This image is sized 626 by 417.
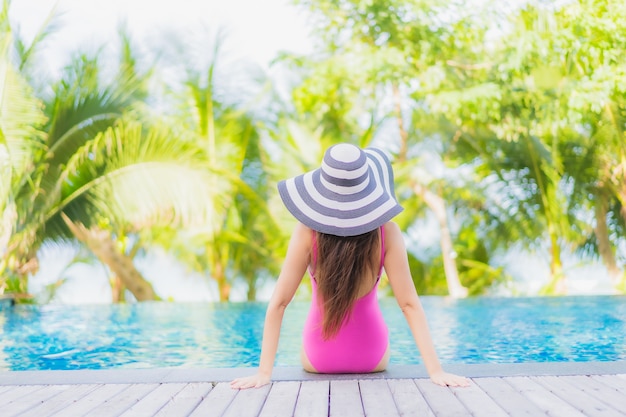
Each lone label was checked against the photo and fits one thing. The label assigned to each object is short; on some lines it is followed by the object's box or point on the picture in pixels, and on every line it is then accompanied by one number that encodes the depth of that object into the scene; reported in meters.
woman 2.52
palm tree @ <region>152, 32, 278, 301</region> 11.10
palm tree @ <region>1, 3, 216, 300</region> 8.96
